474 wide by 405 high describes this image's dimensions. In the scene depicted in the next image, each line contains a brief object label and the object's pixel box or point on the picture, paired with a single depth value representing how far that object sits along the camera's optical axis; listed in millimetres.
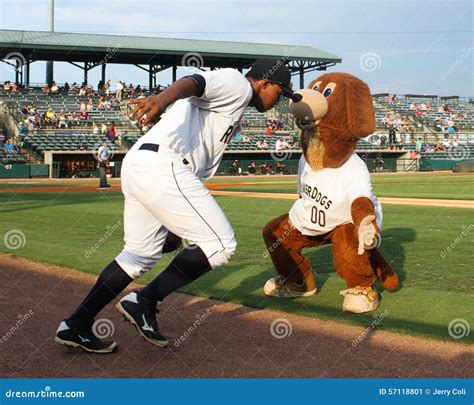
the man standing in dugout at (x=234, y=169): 37294
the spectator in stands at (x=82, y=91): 43875
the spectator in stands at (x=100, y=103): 42438
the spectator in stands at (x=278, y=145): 37344
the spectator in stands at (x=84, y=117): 39281
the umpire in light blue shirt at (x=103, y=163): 23672
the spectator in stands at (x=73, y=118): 38531
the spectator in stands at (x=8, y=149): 33969
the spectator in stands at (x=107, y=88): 45041
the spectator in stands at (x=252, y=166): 38094
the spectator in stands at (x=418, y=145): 41594
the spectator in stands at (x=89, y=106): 41219
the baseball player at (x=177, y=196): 4398
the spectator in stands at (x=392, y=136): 42941
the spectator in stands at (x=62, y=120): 37656
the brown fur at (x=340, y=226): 6090
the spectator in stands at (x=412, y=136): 45688
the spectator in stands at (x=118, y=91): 44531
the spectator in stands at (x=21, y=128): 35875
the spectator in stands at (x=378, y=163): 41469
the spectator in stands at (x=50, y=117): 37625
